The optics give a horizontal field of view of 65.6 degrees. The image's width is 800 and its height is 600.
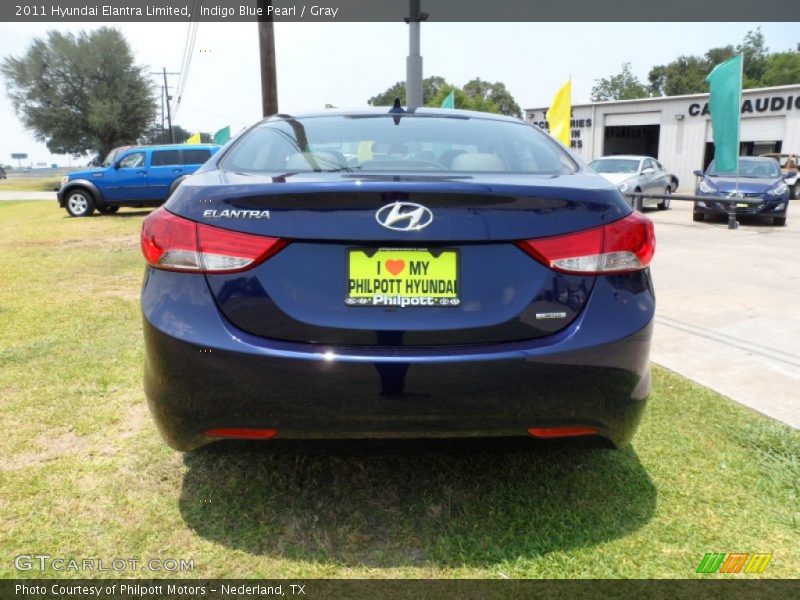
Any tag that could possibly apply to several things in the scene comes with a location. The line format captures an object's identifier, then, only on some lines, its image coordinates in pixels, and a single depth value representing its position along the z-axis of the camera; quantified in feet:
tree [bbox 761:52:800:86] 242.78
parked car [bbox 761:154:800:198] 72.34
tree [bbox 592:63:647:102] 301.02
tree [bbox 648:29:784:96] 269.46
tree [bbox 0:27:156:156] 135.44
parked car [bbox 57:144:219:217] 53.93
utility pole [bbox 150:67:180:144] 179.64
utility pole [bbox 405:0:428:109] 34.76
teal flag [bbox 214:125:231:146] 88.33
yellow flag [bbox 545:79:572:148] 48.47
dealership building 95.14
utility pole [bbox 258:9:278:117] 39.42
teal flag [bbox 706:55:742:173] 41.29
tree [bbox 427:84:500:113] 219.55
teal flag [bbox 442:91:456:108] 52.01
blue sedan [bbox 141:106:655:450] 6.25
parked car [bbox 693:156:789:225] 42.80
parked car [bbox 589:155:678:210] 54.75
